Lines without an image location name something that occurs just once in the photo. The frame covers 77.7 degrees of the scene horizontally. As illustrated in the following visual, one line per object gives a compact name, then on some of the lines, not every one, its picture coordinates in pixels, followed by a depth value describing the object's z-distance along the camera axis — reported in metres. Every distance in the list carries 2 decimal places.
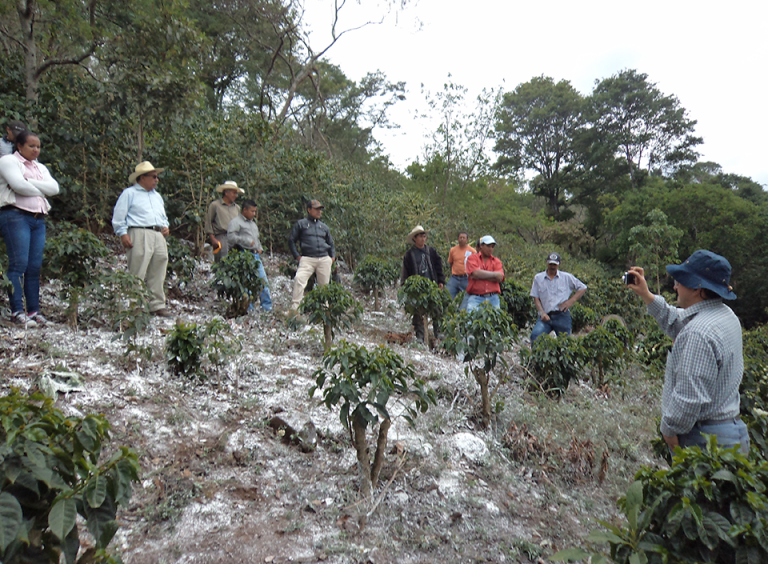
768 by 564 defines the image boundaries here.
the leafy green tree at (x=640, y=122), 30.08
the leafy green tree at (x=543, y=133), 32.62
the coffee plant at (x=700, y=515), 1.50
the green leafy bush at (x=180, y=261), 6.52
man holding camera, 2.22
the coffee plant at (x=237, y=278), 5.90
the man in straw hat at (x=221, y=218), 6.66
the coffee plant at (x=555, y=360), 5.02
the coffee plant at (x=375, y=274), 8.94
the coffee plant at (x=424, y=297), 6.16
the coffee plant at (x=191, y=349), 3.97
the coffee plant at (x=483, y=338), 4.21
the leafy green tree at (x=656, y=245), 16.97
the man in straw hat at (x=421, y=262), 6.90
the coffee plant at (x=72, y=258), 4.62
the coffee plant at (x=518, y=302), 8.21
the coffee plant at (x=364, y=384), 2.67
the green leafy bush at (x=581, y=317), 8.62
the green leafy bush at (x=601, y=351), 5.55
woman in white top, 4.04
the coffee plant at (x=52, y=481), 1.22
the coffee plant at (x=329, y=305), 5.24
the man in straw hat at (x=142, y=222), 4.93
